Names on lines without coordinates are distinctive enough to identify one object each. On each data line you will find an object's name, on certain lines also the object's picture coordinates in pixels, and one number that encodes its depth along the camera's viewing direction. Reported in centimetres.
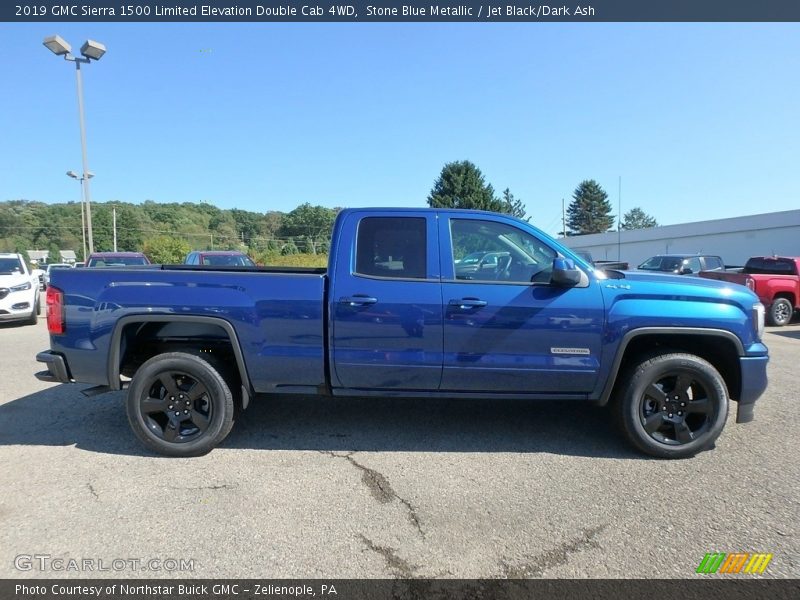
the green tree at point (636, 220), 14338
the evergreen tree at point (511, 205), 7585
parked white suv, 1083
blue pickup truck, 364
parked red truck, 1172
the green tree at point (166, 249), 4625
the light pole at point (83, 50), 1816
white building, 3011
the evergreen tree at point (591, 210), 9675
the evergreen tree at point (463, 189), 5947
